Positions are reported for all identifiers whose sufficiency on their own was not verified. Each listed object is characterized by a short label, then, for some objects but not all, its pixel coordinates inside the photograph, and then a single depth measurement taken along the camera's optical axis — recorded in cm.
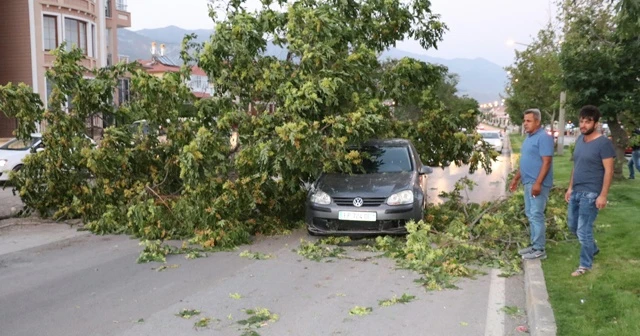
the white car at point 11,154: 1680
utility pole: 2956
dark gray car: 898
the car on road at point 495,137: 3421
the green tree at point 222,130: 930
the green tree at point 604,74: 1512
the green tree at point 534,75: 3669
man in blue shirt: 725
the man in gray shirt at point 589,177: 647
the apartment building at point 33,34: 3055
